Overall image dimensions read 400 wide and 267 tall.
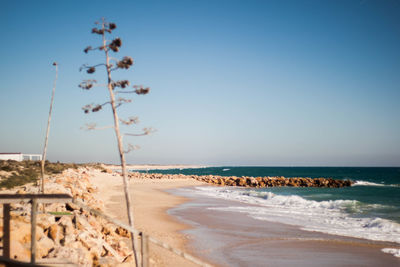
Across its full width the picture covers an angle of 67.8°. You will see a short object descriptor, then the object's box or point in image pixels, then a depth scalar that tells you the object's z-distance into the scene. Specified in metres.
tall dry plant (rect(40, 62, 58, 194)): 14.08
